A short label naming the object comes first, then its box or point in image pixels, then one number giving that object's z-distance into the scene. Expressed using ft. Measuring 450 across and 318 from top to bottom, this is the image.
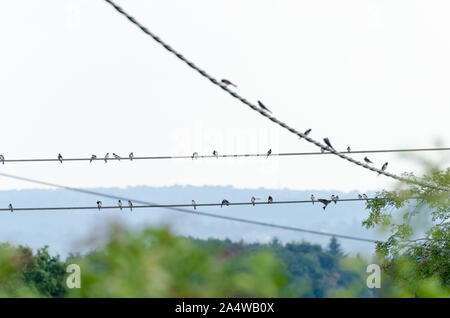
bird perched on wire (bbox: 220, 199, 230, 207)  79.46
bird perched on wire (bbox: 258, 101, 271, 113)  44.96
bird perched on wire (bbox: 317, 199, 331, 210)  81.04
